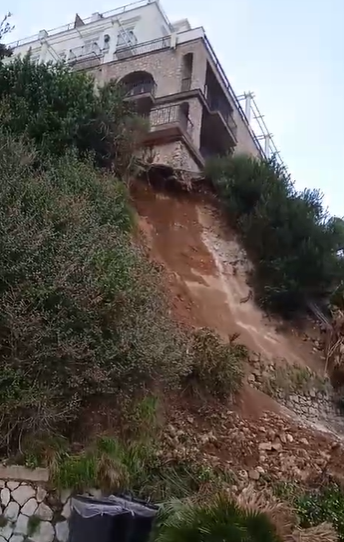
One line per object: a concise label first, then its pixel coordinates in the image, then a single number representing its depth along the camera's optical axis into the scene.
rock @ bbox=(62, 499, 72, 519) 5.88
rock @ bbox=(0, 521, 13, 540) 5.79
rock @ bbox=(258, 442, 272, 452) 8.43
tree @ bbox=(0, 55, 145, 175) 10.77
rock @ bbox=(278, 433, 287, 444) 8.79
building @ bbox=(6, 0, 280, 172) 17.12
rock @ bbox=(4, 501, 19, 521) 5.87
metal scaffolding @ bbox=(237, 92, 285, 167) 25.20
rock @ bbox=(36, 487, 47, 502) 5.96
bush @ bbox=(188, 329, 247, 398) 8.57
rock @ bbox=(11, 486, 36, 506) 5.95
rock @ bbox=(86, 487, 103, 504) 6.00
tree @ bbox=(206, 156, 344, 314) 12.62
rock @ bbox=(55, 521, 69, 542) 5.80
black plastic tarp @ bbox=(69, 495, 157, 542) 5.41
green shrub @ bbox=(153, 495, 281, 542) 4.58
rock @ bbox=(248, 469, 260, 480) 7.81
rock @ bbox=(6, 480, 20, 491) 5.98
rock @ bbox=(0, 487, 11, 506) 5.93
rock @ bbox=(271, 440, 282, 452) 8.57
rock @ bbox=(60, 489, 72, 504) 5.96
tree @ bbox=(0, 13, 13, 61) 10.54
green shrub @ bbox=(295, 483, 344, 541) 6.75
